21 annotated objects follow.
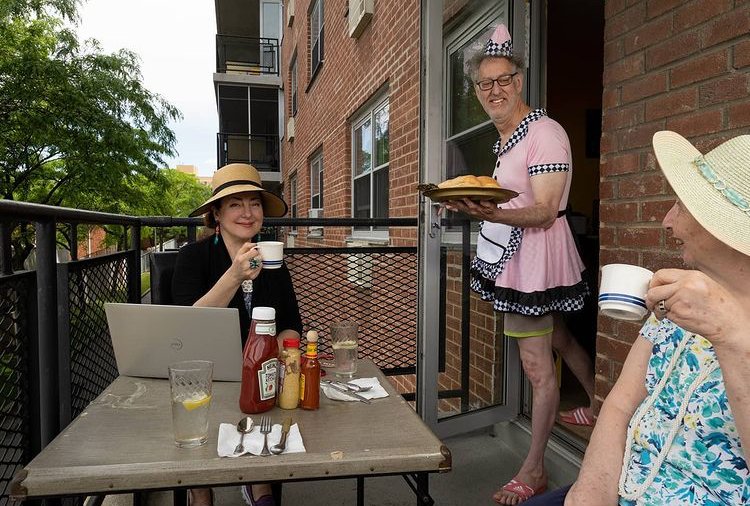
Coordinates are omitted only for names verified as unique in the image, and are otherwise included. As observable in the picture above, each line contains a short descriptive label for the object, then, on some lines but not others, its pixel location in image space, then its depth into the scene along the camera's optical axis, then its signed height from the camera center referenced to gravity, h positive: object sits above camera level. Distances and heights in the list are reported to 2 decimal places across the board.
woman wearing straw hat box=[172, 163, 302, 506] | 2.02 -0.12
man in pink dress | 2.09 -0.07
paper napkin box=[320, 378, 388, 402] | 1.47 -0.45
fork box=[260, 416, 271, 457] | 1.13 -0.45
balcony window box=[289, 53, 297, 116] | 12.31 +3.60
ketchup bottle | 1.32 -0.33
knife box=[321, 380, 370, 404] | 1.46 -0.45
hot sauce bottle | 1.38 -0.38
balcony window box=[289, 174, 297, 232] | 13.11 +0.98
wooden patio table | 1.04 -0.46
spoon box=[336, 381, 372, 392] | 1.52 -0.44
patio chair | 2.35 -0.19
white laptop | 1.44 -0.29
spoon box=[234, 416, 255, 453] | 1.21 -0.45
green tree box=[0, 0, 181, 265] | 10.58 +2.41
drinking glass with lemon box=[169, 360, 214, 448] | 1.17 -0.37
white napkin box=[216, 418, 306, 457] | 1.13 -0.45
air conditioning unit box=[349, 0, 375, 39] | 5.20 +2.16
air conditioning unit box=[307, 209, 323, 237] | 8.62 +0.04
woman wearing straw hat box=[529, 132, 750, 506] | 0.88 -0.28
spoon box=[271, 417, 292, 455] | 1.13 -0.45
